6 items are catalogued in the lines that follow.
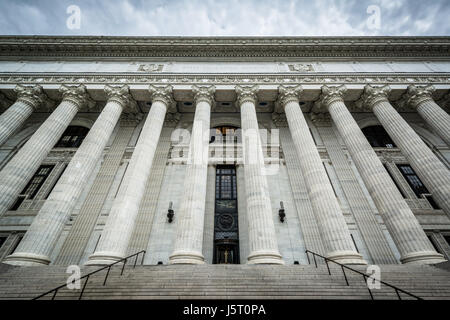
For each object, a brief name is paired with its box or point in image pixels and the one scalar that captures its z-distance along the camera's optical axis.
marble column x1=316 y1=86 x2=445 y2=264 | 8.95
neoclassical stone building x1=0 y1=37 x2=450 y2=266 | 10.05
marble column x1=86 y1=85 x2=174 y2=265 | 8.92
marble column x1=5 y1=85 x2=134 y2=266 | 8.92
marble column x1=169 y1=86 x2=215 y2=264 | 8.77
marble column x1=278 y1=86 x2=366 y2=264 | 8.90
